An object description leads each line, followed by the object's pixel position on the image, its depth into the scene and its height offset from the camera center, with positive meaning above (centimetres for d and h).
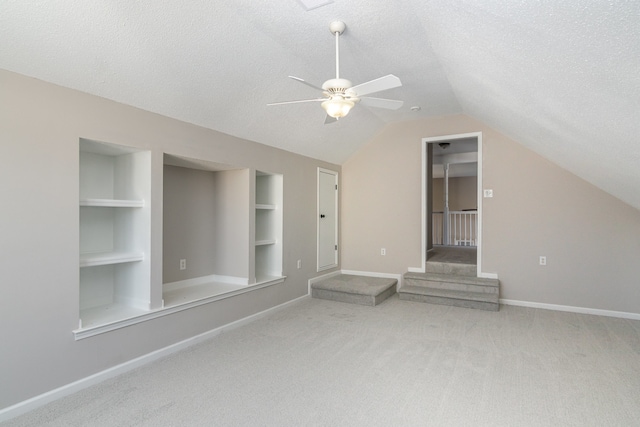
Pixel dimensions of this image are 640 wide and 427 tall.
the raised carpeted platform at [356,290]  482 -114
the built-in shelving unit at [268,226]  468 -16
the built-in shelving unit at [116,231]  303 -16
